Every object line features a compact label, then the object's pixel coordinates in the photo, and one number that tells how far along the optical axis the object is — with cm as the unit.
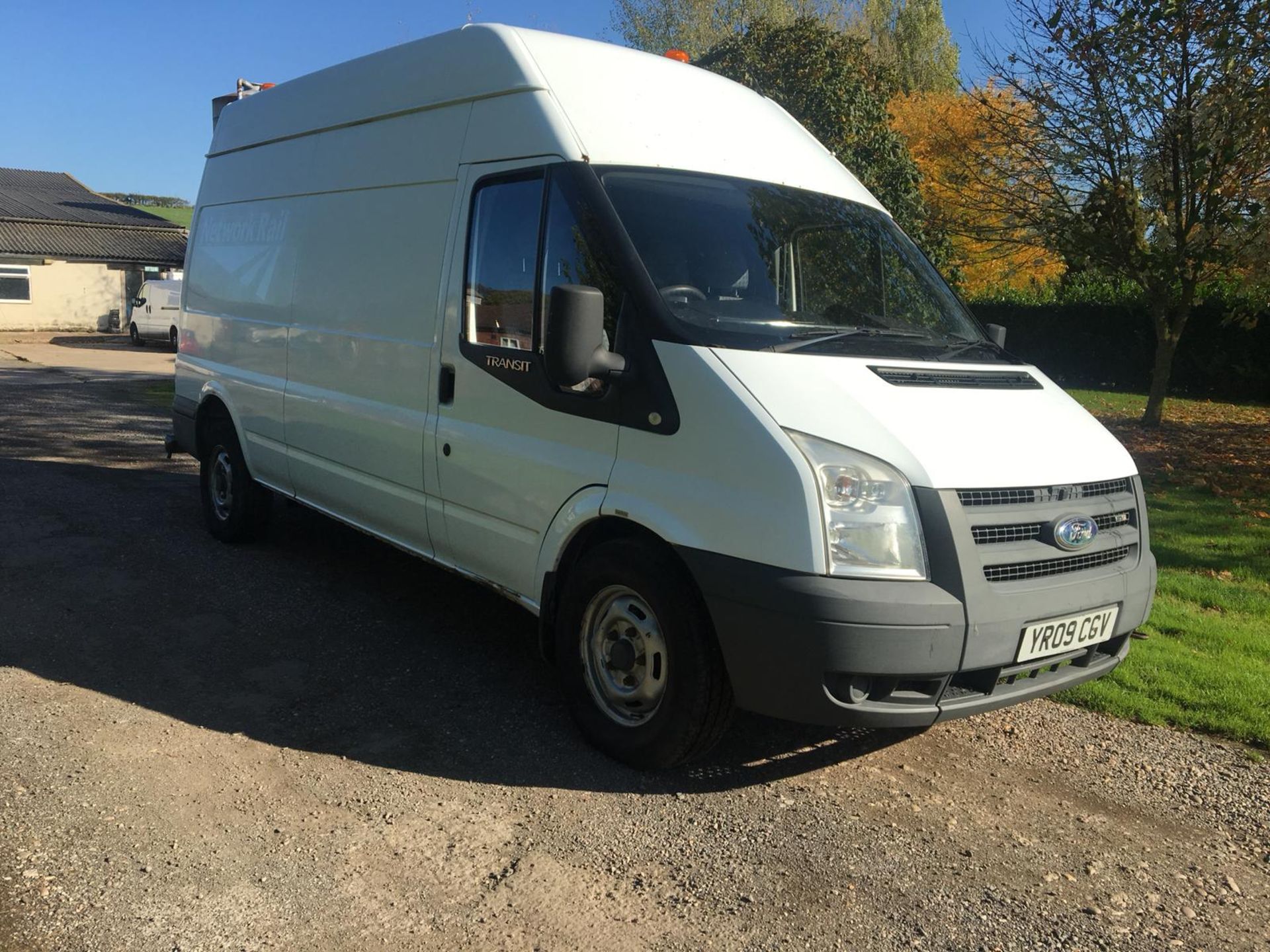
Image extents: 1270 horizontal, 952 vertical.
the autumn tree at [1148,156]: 1144
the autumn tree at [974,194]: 1518
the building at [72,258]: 3888
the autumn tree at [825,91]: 1645
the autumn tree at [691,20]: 3006
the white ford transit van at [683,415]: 351
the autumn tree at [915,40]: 3738
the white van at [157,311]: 3112
